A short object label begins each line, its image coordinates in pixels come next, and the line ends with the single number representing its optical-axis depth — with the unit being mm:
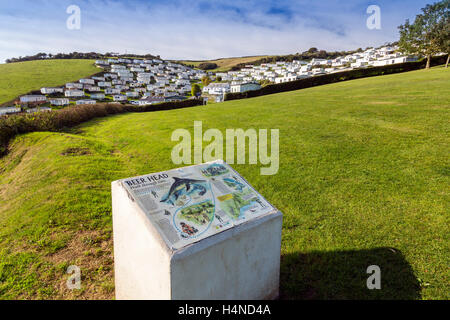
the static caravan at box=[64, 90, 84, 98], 65625
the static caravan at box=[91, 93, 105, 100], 70375
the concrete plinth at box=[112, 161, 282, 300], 2260
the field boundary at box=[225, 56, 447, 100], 30922
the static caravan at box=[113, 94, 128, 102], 73388
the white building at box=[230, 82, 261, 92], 67562
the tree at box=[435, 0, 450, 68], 28092
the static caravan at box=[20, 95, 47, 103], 51344
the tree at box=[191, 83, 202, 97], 78500
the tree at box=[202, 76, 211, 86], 93062
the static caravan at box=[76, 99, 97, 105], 59391
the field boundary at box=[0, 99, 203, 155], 13812
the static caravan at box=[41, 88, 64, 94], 60044
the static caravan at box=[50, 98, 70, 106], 56094
